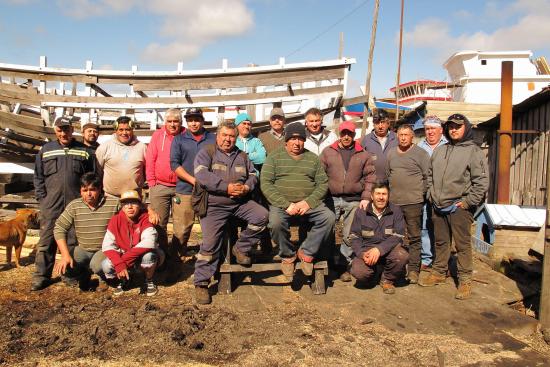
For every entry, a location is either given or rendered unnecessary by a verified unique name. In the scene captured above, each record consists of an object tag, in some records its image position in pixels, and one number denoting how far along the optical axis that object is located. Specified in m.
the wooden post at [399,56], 18.16
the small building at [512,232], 6.07
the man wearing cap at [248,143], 5.08
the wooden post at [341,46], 18.08
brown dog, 5.46
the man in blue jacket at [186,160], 4.86
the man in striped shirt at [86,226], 4.43
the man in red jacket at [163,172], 5.06
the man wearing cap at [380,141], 5.36
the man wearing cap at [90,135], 5.05
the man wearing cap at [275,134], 5.29
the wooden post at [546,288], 3.73
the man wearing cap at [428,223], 5.19
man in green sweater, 4.48
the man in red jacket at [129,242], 4.35
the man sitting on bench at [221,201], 4.34
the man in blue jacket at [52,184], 4.77
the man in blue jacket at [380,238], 4.64
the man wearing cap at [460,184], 4.53
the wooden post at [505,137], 6.84
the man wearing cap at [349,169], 4.82
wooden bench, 4.61
